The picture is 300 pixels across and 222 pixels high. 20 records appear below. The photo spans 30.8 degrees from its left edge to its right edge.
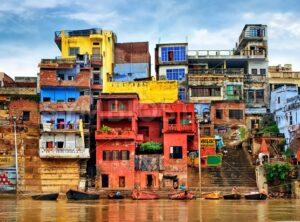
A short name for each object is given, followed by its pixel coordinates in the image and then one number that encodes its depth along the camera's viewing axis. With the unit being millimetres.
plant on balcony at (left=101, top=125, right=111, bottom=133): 54441
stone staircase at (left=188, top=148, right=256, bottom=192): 49644
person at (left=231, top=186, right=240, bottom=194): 45906
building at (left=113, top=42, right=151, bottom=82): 66812
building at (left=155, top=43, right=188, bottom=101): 65500
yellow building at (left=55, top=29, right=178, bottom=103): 61906
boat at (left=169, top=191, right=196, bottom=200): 45906
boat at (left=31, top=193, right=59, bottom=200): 46188
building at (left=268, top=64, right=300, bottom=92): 66625
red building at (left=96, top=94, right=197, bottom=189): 53125
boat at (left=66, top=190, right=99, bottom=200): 45594
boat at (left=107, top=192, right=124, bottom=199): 47928
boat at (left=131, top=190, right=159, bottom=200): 46312
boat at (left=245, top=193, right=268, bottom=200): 44688
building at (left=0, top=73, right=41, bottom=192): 53697
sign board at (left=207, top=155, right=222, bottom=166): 53156
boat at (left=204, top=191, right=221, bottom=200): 45741
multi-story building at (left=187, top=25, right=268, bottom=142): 63344
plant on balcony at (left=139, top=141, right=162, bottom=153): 54375
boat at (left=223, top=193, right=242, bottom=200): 45250
